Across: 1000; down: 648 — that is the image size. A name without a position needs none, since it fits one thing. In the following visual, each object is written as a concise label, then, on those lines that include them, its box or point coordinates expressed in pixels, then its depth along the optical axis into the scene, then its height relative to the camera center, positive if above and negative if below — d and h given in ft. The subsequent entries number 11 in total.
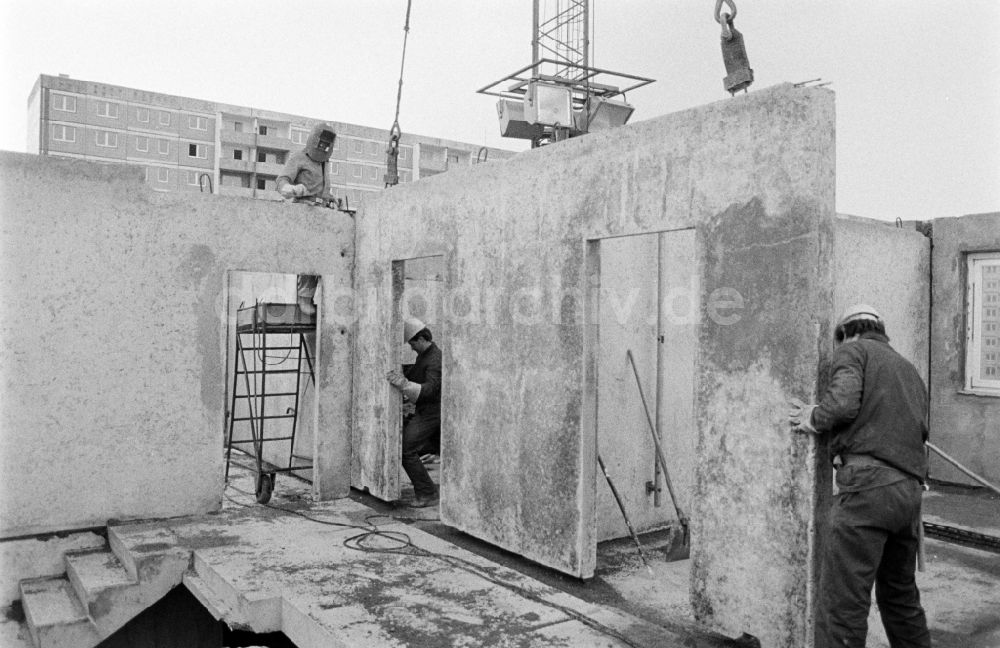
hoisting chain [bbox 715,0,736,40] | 15.08 +5.81
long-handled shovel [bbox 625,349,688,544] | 21.09 -3.63
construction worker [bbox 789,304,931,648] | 13.15 -2.57
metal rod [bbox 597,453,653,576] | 20.65 -4.63
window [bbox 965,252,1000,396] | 31.78 +0.19
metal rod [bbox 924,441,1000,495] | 14.93 -2.87
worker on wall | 27.76 +5.04
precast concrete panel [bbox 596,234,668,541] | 22.84 -1.54
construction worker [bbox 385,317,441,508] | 26.94 -2.94
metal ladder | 25.95 -2.09
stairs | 19.10 -6.93
